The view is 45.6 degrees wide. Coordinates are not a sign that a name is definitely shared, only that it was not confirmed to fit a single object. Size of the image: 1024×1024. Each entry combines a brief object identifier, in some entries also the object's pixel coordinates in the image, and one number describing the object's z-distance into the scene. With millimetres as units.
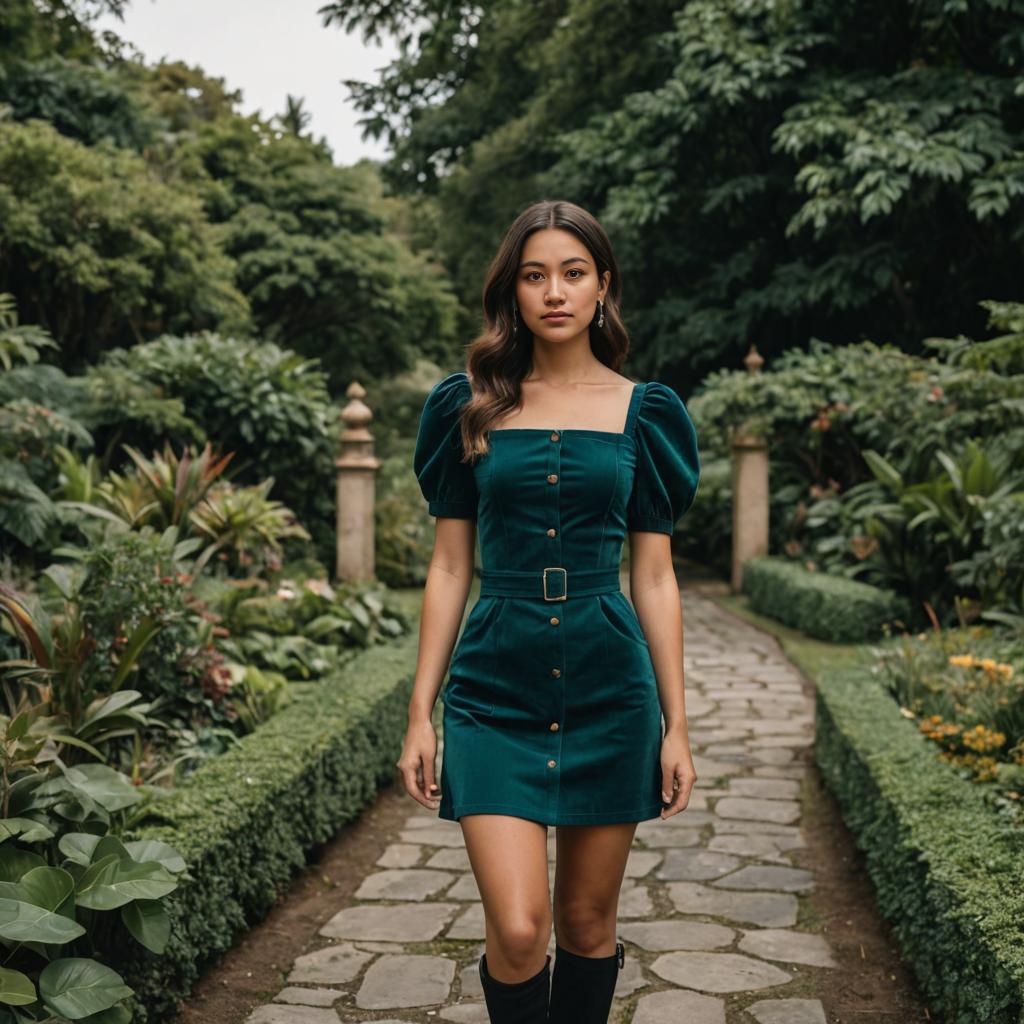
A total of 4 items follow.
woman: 2252
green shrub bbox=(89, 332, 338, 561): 10094
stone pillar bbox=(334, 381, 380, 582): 10195
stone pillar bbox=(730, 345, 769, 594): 12383
